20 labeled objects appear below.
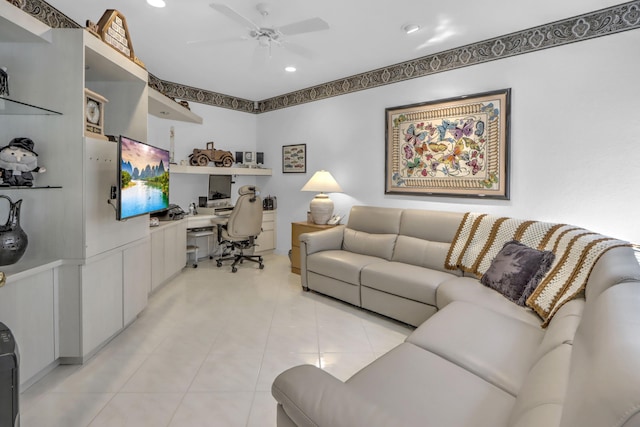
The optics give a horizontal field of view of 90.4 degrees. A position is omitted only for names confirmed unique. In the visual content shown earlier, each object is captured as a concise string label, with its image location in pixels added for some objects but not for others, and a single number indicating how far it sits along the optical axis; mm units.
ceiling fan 2209
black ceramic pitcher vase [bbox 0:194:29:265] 1767
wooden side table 4105
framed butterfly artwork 2996
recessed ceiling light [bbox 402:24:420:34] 2770
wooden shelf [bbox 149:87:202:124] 3373
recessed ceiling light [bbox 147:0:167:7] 2401
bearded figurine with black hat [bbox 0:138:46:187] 1821
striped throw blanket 1798
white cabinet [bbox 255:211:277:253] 5094
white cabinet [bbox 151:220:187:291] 3359
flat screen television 2139
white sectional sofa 638
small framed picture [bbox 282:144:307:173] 4809
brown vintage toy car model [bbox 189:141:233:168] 4656
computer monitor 4895
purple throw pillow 2107
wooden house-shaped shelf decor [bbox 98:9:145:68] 2266
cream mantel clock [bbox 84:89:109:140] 2191
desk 4383
